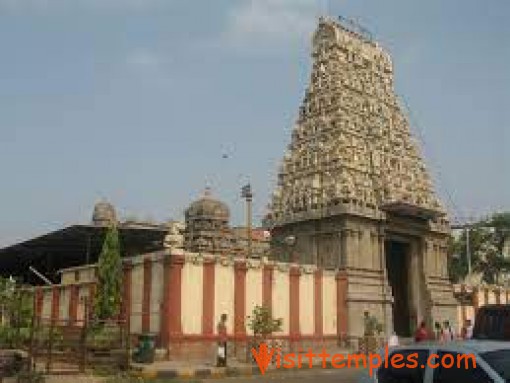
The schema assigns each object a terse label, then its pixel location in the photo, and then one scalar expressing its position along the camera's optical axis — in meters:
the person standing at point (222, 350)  26.86
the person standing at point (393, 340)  26.70
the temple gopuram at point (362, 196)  42.38
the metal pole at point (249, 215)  44.23
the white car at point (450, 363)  7.12
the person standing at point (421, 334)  24.35
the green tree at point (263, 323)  30.52
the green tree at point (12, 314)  25.28
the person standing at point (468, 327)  25.90
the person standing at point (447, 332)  31.92
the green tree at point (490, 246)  74.88
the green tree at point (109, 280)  29.92
